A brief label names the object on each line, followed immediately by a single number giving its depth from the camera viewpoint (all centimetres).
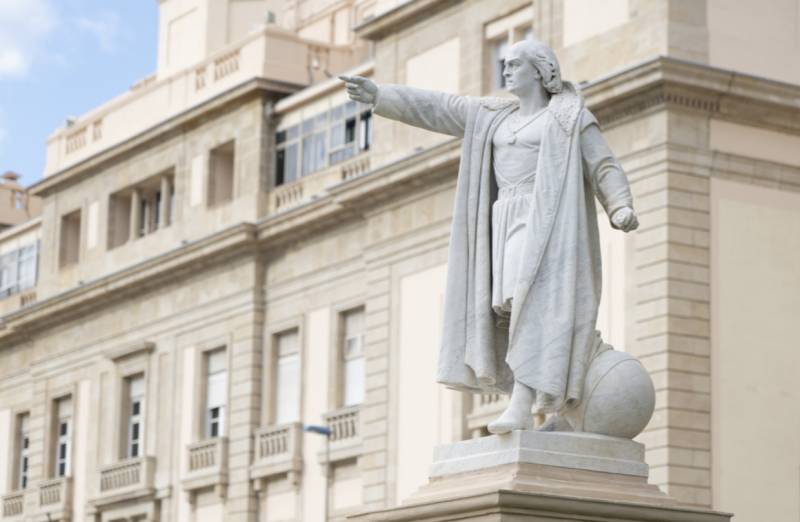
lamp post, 3706
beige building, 3133
